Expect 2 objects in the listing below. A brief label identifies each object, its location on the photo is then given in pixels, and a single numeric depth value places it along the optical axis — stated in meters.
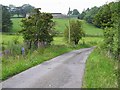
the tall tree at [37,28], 36.47
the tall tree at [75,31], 58.25
